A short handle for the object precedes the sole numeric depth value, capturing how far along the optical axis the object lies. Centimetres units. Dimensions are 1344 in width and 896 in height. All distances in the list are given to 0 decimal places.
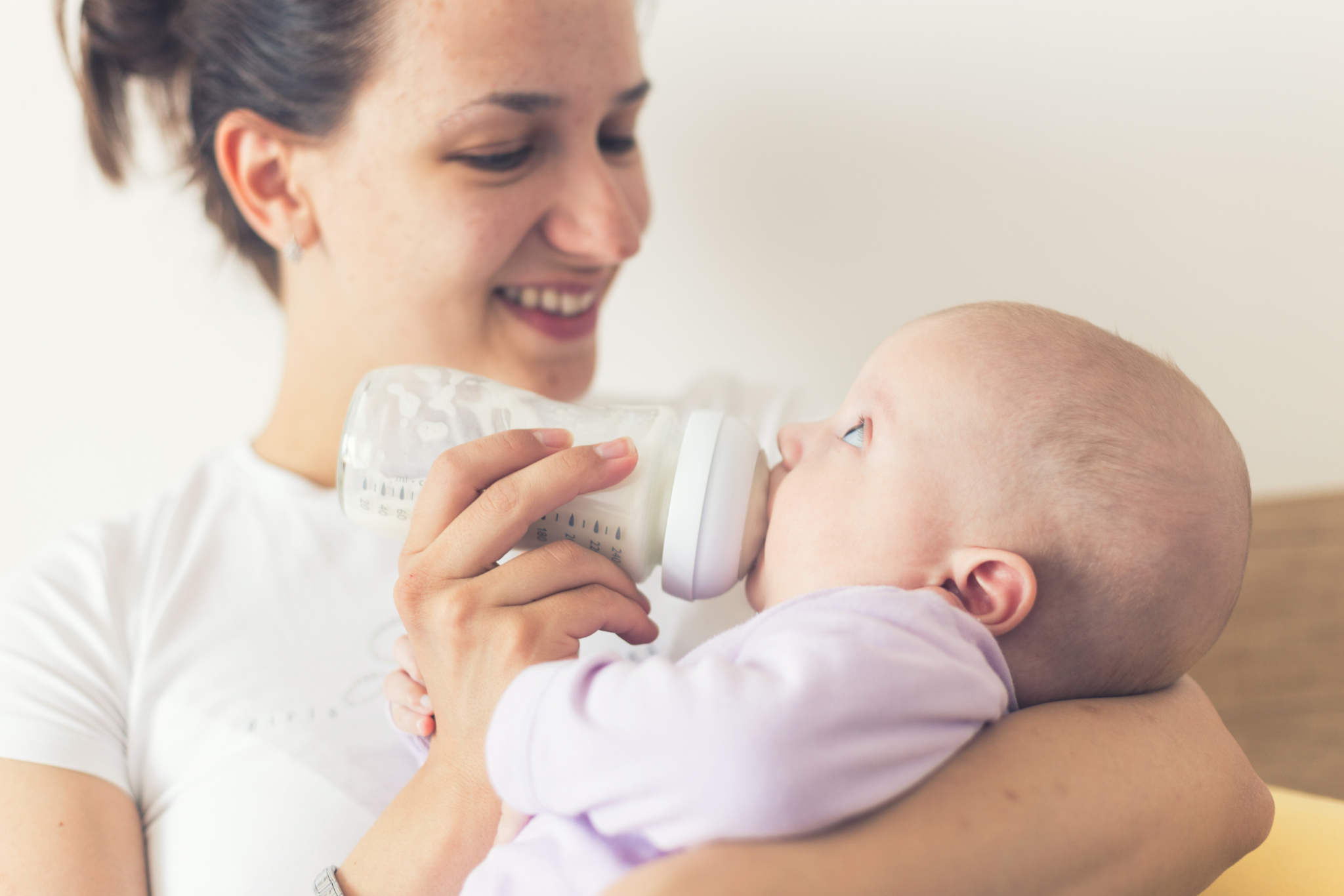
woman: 70
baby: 65
